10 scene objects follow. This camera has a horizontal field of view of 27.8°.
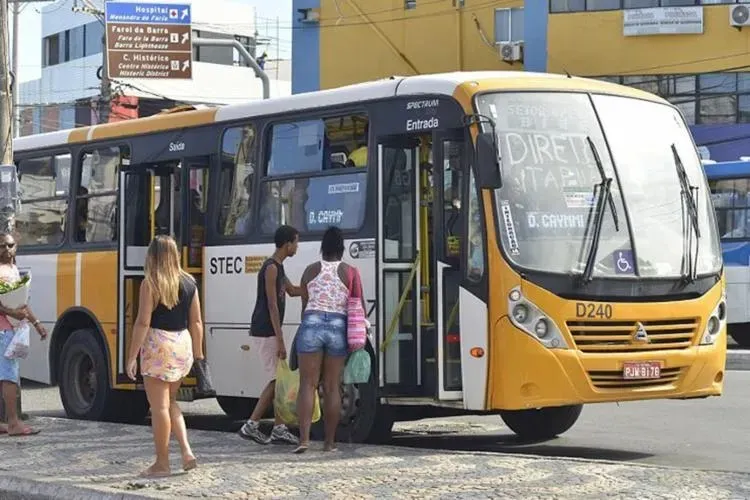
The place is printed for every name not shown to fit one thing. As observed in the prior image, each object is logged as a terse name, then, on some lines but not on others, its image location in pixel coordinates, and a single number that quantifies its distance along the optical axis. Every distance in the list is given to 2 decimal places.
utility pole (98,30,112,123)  32.81
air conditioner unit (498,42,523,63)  36.66
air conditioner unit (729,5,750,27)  34.28
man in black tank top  12.02
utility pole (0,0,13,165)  15.84
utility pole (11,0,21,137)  45.59
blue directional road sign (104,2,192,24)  33.22
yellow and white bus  11.23
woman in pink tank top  11.38
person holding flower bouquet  12.91
